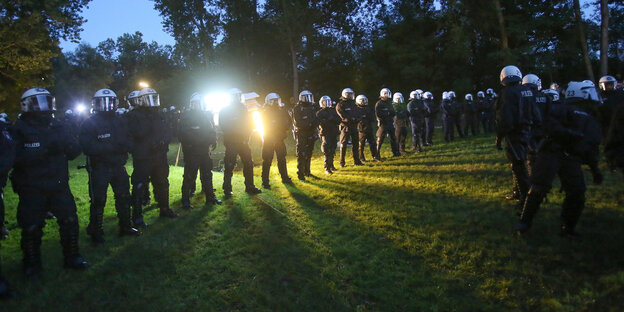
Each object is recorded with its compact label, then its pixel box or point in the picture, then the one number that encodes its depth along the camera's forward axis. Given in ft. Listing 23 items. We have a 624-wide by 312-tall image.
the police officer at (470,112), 66.18
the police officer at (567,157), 18.07
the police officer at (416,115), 51.37
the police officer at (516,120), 21.40
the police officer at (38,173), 16.49
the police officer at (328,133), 42.47
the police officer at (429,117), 56.49
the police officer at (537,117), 19.97
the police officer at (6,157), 15.03
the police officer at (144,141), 24.13
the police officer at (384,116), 47.37
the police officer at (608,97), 29.68
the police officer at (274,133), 36.40
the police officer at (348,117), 44.47
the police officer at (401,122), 51.39
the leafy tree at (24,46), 47.62
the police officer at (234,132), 31.86
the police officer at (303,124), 39.70
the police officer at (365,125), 46.51
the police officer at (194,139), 28.63
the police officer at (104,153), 20.40
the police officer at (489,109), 65.87
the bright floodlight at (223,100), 30.78
